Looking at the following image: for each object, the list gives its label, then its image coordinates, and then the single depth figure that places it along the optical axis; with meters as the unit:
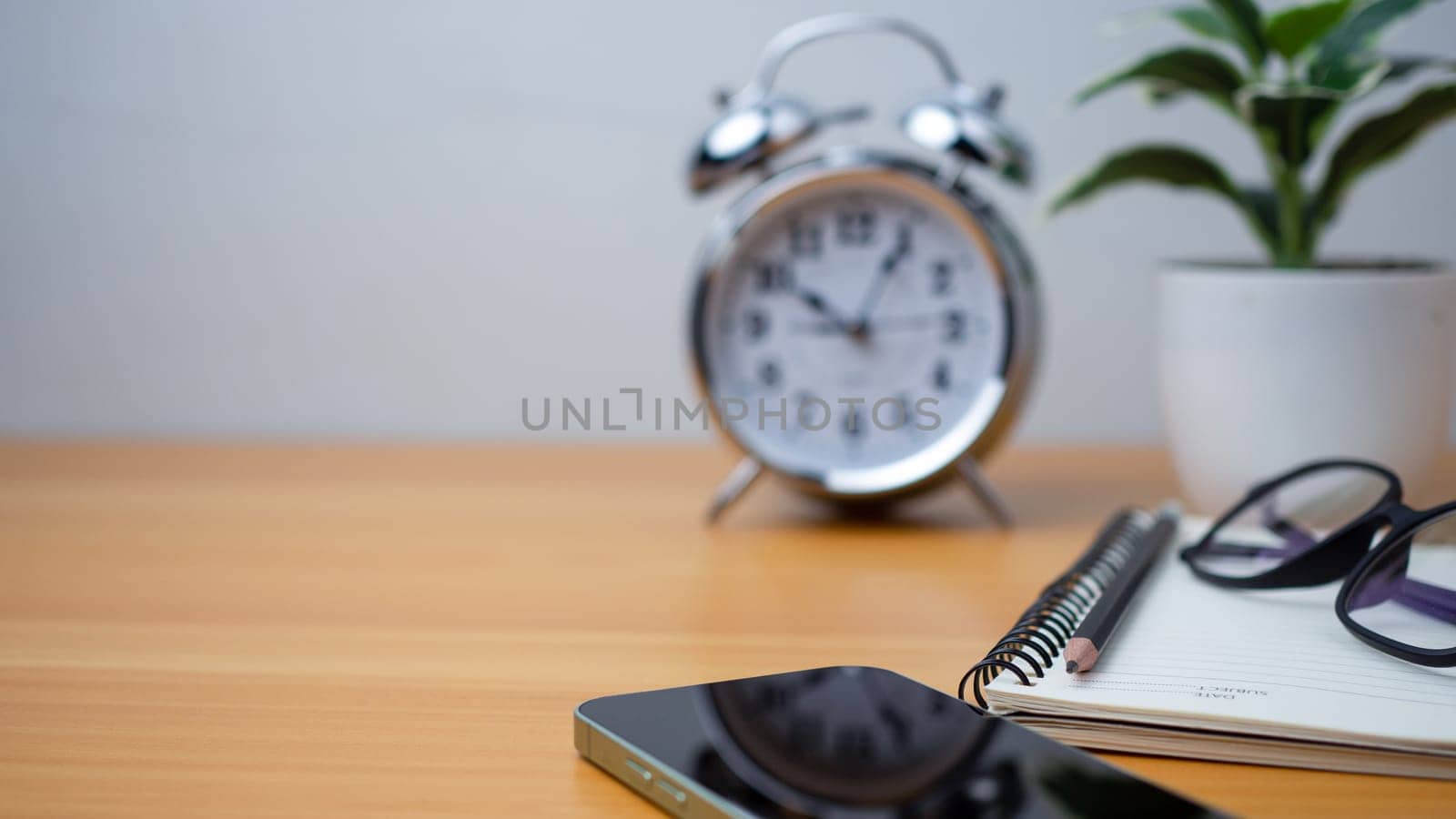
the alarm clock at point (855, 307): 1.02
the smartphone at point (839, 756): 0.45
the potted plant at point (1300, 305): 0.94
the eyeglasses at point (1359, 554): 0.64
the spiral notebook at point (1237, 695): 0.52
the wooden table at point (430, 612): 0.53
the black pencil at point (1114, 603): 0.57
